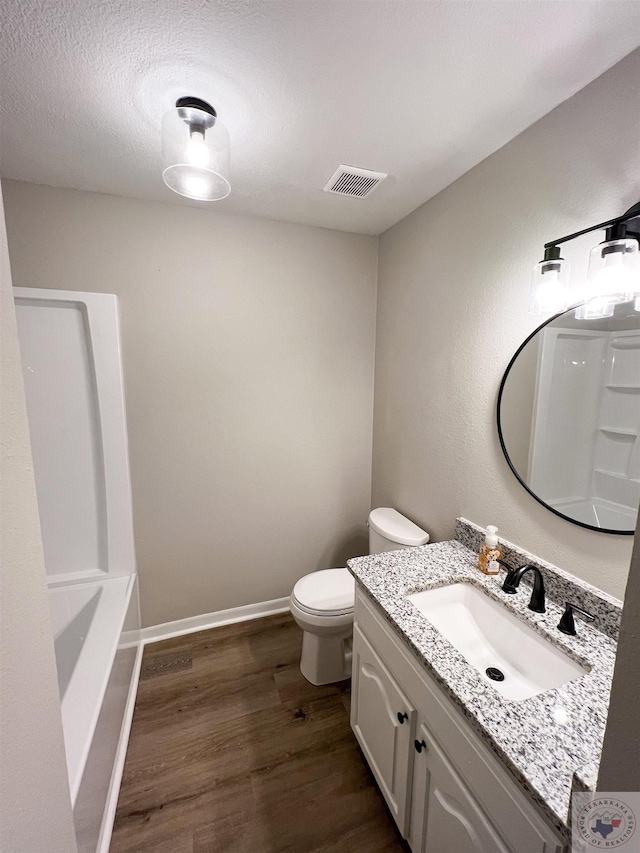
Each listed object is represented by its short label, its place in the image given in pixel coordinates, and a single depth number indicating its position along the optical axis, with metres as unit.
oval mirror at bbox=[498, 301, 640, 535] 1.05
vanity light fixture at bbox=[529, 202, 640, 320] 0.97
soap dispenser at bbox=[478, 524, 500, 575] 1.39
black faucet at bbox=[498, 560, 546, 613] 1.18
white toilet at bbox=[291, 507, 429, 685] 1.74
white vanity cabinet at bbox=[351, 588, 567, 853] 0.77
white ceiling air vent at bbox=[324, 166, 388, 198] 1.57
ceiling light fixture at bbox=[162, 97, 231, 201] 1.22
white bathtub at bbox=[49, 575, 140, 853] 1.07
